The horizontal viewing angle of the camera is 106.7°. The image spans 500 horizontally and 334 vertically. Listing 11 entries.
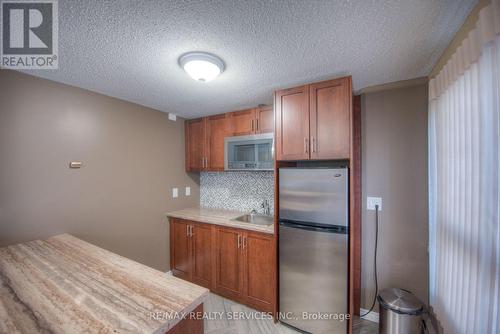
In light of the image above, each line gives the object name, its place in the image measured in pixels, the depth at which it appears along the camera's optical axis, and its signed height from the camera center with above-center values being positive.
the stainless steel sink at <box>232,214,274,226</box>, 2.49 -0.73
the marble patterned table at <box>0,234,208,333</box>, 0.73 -0.63
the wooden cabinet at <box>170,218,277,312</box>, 1.97 -1.14
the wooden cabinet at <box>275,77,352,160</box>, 1.60 +0.42
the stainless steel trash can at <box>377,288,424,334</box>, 1.46 -1.18
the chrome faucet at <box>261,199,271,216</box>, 2.55 -0.58
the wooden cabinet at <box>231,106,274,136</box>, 2.29 +0.58
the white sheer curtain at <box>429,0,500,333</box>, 0.85 -0.10
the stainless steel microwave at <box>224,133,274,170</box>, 2.23 +0.17
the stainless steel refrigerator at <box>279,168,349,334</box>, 1.58 -0.74
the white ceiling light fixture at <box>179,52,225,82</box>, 1.35 +0.76
